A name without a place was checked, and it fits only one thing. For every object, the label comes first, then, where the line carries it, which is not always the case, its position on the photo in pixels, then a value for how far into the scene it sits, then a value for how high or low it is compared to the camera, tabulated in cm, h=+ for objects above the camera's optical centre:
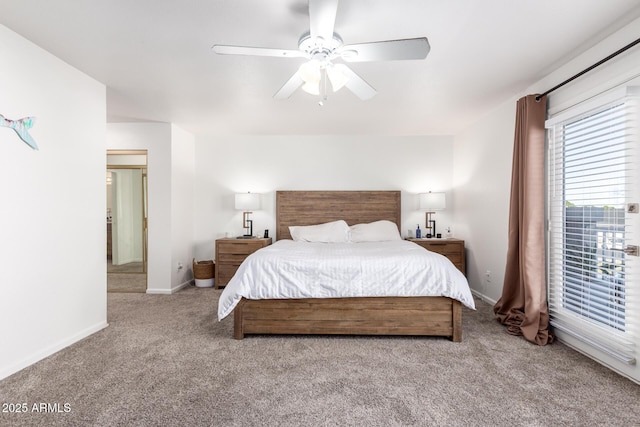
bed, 278 -92
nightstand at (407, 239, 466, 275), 443 -52
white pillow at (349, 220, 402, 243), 450 -30
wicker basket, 471 -88
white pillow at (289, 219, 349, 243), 448 -31
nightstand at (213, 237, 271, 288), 462 -63
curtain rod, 202 +108
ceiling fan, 167 +98
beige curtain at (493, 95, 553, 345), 278 -15
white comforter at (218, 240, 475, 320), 275 -60
